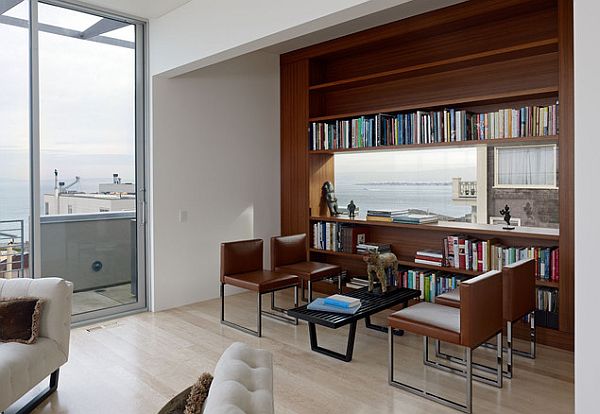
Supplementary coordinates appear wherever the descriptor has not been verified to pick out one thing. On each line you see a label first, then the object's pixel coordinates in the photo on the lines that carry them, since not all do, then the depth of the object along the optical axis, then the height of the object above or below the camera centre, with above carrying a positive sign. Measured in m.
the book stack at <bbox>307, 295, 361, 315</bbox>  3.53 -0.74
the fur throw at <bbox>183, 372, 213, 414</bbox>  1.30 -0.53
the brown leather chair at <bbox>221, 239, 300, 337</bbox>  4.16 -0.65
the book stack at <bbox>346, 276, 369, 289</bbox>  5.03 -0.83
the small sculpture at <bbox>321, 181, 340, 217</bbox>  5.53 +0.06
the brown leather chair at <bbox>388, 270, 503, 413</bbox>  2.76 -0.72
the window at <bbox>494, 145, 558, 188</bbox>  3.99 +0.30
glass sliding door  4.11 +0.48
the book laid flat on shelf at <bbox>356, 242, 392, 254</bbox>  4.96 -0.45
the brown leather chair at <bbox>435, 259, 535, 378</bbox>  3.19 -0.65
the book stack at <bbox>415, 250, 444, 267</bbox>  4.45 -0.51
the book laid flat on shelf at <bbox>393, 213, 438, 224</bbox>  4.57 -0.15
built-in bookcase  3.68 +1.10
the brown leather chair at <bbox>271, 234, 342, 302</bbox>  4.62 -0.60
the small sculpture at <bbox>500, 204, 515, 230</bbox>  4.04 -0.11
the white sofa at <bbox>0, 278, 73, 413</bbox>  2.61 -0.78
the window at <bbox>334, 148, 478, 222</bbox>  4.60 +0.22
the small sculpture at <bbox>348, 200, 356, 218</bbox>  5.20 -0.05
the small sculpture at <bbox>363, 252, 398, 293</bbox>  3.93 -0.49
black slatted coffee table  3.41 -0.80
